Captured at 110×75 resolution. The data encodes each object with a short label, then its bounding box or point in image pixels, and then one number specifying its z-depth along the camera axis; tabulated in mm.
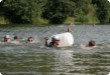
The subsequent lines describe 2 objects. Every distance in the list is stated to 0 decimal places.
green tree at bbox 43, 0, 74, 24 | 105062
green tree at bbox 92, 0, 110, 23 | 106719
